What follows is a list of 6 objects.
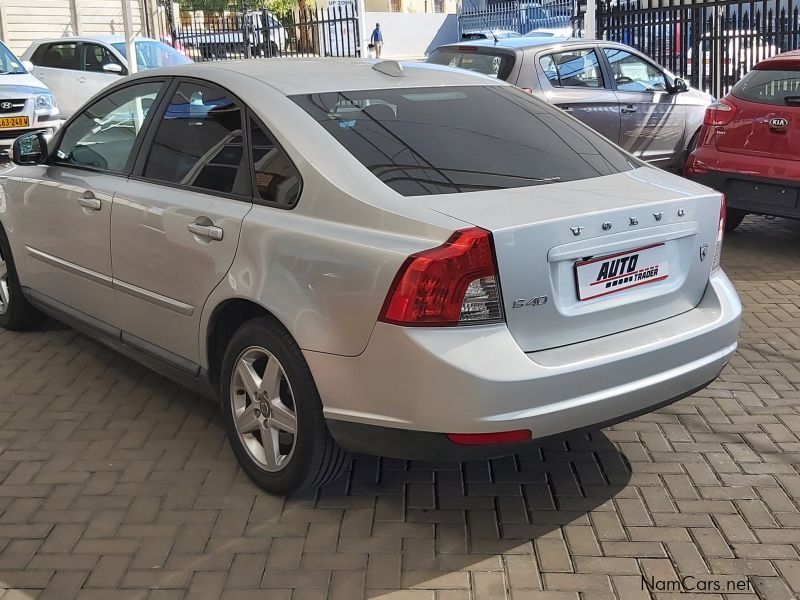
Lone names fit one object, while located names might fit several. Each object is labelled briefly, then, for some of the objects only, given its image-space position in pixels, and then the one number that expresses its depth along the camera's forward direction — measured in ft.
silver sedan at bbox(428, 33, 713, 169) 31.19
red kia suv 23.41
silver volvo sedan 9.71
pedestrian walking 121.49
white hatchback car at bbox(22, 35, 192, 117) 52.90
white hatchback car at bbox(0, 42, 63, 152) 42.09
